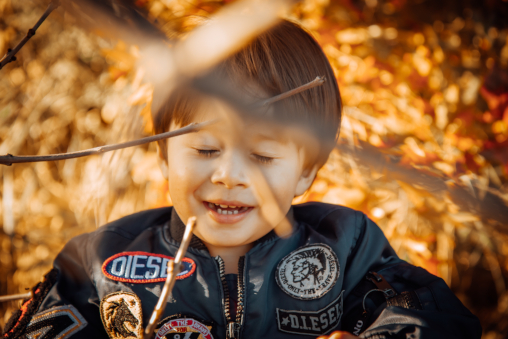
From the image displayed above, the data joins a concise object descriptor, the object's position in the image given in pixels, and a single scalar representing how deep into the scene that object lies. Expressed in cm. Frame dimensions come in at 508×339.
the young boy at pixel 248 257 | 60
